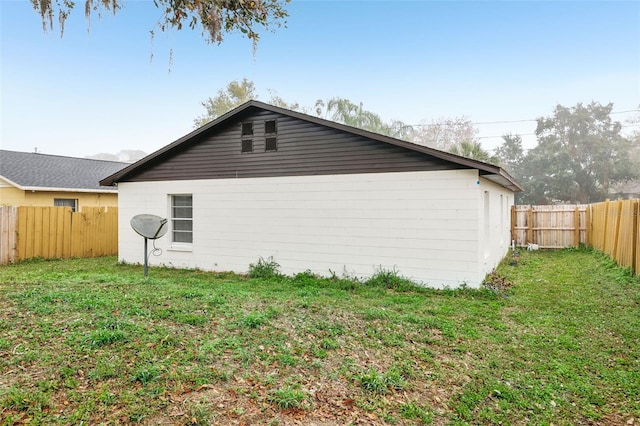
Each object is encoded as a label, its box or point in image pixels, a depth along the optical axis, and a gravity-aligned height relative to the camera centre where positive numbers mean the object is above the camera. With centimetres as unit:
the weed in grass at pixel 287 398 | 303 -158
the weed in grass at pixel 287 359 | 375 -154
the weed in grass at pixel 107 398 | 283 -148
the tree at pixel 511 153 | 3151 +533
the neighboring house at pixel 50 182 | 1477 +112
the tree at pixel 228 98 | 3397 +1053
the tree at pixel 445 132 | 3291 +744
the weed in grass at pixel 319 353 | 397 -156
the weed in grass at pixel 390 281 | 774 -147
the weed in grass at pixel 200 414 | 271 -155
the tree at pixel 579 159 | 2741 +427
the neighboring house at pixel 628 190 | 2926 +215
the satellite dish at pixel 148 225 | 840 -35
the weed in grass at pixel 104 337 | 378 -136
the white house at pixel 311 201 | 759 +26
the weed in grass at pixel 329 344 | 424 -154
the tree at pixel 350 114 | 2969 +813
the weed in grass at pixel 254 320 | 469 -143
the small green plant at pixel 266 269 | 919 -146
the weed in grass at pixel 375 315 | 537 -152
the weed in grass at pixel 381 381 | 340 -161
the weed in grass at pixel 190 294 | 587 -136
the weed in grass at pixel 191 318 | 464 -140
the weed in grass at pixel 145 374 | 318 -145
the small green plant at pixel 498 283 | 748 -155
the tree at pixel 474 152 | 1958 +335
